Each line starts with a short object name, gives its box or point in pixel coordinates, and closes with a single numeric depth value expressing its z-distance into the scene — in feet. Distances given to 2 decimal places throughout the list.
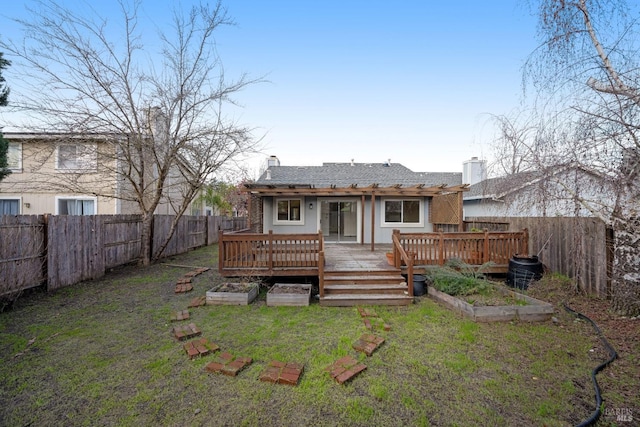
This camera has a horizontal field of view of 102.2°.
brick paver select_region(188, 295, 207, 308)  16.85
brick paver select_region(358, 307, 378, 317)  15.49
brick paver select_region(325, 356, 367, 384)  9.28
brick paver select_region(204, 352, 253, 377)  9.59
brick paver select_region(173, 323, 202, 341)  12.35
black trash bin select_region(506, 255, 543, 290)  19.16
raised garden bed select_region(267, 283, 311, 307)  17.16
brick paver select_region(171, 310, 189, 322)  14.66
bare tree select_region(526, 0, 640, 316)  11.29
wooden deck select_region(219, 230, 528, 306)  18.25
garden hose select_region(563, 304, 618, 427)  7.46
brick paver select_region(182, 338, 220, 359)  10.78
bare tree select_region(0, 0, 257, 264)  22.62
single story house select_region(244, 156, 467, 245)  31.19
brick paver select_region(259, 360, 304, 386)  9.08
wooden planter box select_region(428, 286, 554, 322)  14.49
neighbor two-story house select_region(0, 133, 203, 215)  32.24
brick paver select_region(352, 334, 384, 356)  11.23
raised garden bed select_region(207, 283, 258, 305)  17.28
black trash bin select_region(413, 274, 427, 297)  19.40
